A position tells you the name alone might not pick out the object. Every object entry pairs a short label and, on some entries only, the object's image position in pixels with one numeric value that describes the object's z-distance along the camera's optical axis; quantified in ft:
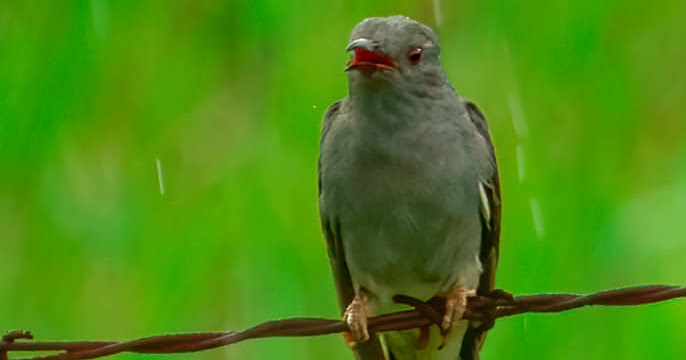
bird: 24.52
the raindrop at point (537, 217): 33.50
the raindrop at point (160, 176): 33.95
